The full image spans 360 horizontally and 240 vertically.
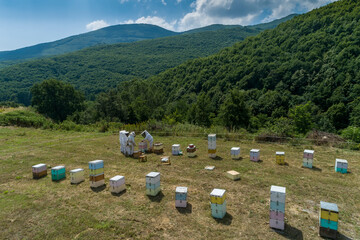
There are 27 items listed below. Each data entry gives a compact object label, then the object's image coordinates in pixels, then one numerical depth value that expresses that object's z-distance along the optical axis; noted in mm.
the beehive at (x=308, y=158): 11757
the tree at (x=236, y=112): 33531
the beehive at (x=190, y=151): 14227
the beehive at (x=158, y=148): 15373
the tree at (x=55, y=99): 47438
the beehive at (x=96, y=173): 9680
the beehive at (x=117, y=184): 9087
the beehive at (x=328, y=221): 6227
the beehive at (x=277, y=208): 6543
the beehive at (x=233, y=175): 10297
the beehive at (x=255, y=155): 12964
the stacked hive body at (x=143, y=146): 15505
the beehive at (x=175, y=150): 14732
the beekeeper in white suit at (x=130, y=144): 14692
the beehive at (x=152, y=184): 8750
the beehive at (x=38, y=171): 11062
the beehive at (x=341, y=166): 11109
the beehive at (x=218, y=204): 7195
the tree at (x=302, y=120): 23923
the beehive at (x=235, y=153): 13555
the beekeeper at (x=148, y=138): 15477
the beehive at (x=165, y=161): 12938
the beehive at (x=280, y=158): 12308
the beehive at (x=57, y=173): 10664
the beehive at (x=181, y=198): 7898
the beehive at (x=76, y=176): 10258
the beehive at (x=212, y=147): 13819
